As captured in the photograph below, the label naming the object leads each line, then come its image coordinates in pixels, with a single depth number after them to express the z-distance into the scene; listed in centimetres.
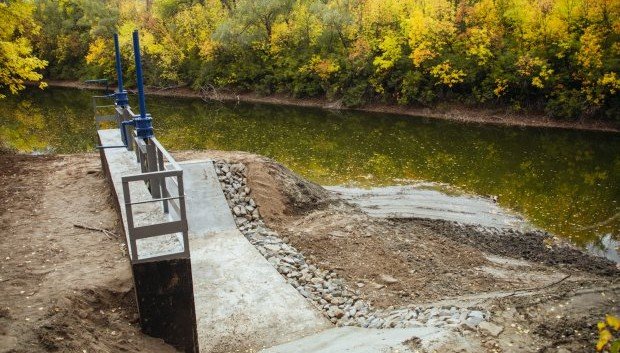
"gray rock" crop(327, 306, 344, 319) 955
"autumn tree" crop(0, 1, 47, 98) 1598
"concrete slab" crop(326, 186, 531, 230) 1570
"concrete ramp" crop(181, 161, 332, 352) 890
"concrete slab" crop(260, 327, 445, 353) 765
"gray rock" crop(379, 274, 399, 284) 1112
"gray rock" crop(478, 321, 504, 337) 784
